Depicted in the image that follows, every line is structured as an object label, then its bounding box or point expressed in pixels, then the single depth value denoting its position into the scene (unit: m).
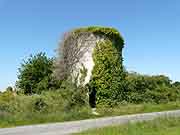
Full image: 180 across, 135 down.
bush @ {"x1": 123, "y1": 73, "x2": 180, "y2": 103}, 18.76
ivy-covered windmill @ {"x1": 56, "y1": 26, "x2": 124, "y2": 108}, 17.41
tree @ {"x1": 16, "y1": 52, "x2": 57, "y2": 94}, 20.25
